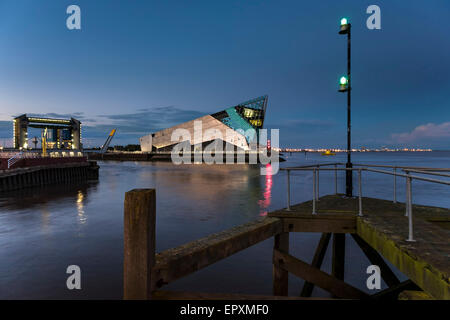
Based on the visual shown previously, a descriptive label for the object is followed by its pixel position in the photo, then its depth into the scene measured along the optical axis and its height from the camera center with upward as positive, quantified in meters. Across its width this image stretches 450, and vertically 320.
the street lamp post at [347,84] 10.58 +2.72
